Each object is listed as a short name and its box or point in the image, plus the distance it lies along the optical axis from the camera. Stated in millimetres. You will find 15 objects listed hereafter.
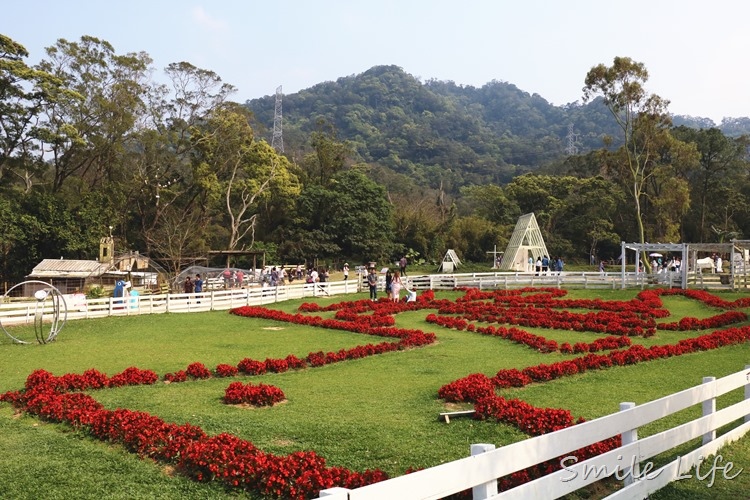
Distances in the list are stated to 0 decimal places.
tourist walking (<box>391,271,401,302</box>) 31281
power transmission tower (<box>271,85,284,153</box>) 105775
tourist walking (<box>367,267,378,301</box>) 33594
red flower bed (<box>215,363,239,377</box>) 14327
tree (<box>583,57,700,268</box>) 48250
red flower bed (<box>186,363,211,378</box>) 13984
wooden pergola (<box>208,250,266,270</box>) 44250
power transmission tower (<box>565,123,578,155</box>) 177175
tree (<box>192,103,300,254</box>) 58750
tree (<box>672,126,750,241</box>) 70688
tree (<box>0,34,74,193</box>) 45125
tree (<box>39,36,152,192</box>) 50062
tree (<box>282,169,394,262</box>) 64812
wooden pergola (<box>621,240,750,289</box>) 33969
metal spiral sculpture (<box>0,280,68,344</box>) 19125
